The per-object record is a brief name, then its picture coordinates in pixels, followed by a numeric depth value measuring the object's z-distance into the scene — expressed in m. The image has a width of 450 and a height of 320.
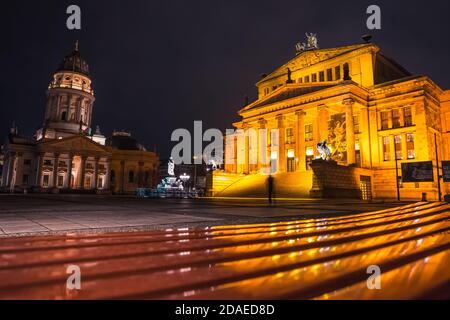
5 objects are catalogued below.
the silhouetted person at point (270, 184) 17.08
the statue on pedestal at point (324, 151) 27.99
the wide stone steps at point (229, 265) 1.50
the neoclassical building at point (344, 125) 31.30
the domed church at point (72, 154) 65.50
